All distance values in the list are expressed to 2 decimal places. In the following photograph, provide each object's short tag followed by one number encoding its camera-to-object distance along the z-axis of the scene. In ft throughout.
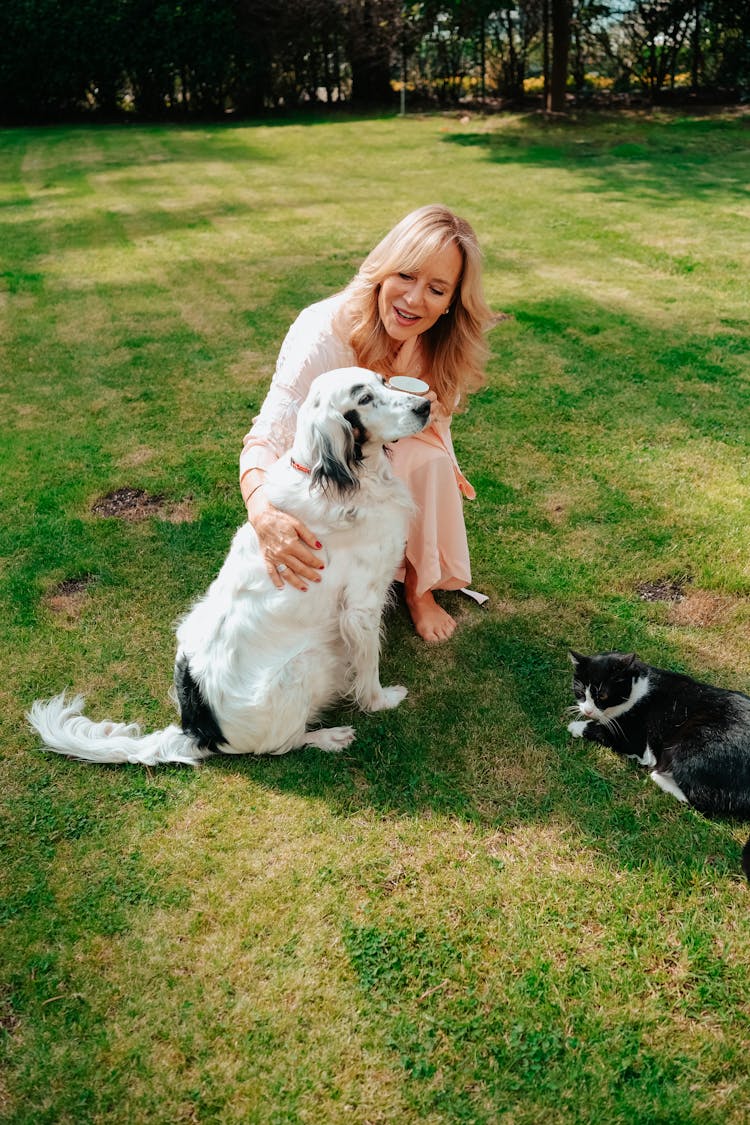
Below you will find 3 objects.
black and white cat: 8.08
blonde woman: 9.45
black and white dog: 8.38
